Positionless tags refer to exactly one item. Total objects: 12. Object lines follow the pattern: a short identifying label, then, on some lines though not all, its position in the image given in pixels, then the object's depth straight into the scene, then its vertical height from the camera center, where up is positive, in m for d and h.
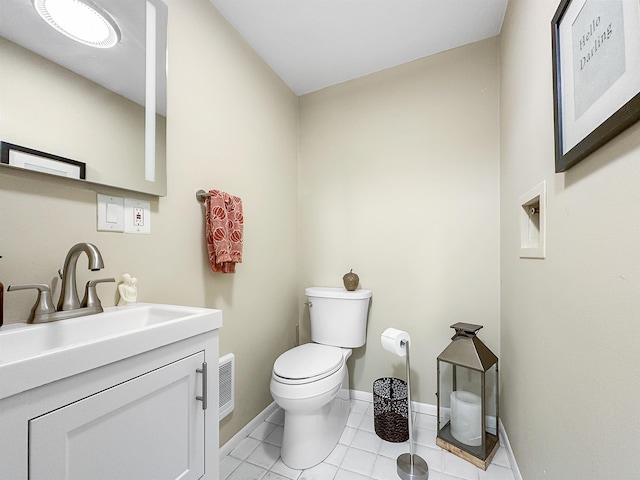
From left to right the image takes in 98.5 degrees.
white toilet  1.31 -0.66
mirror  0.77 +0.50
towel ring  1.32 +0.24
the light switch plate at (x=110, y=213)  0.96 +0.11
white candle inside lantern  1.39 -0.89
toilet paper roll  1.35 -0.48
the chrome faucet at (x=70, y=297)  0.77 -0.15
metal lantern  1.33 -0.84
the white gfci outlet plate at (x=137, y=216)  1.03 +0.11
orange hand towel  1.30 +0.07
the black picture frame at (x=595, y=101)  0.51 +0.37
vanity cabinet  0.50 -0.40
